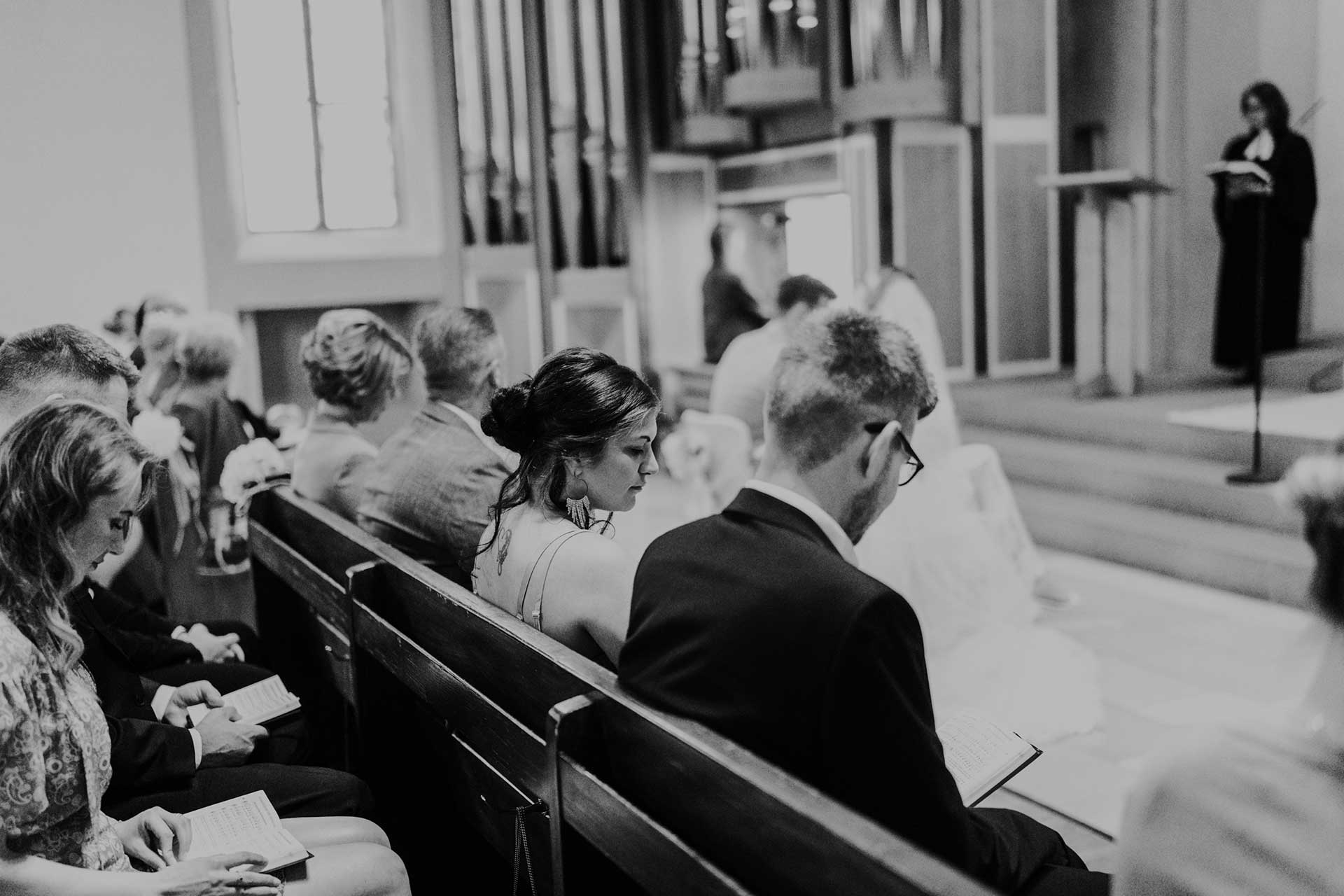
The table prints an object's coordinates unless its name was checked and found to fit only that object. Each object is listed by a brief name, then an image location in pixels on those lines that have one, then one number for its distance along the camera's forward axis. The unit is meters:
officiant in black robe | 6.67
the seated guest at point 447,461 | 2.97
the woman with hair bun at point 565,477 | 2.17
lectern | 6.98
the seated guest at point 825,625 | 1.47
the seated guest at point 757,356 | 5.00
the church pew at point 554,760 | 1.37
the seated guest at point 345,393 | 3.59
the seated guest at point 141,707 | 2.39
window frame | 10.93
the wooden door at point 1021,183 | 8.10
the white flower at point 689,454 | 5.14
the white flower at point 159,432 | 3.86
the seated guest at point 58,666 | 1.72
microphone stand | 5.32
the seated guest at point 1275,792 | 1.02
